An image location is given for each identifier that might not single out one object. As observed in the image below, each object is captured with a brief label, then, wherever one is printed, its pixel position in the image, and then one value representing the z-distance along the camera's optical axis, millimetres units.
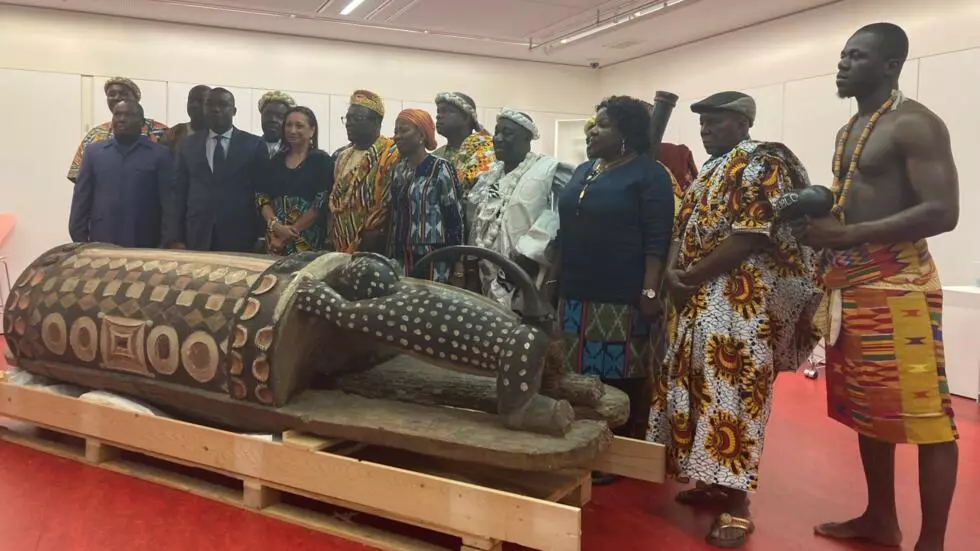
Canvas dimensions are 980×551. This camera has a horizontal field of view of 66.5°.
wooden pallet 2031
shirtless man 2096
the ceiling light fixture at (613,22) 6652
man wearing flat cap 2324
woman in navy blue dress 2738
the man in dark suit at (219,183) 3865
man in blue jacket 4027
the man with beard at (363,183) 3596
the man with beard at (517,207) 3109
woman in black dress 3766
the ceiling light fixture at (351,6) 6777
